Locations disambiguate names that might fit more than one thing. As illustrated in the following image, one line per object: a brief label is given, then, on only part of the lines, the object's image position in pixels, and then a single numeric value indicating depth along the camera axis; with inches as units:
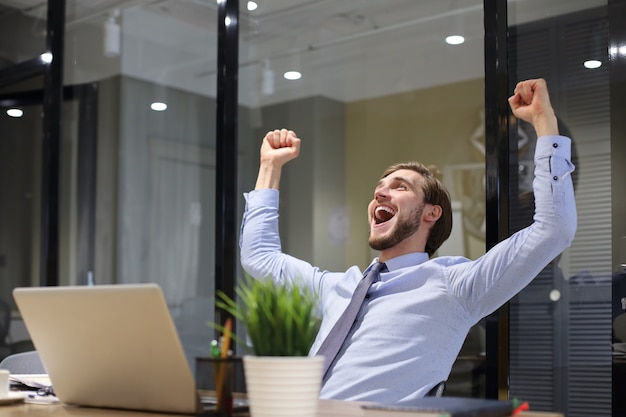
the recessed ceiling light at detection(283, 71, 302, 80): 148.5
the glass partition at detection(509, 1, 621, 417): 114.6
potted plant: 54.9
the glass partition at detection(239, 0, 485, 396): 126.3
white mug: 79.3
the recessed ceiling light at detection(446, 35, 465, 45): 129.4
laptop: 63.4
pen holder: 58.2
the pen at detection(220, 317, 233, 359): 58.9
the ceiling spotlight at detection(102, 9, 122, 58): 183.2
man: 95.7
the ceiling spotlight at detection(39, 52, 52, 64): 192.4
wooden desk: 65.2
